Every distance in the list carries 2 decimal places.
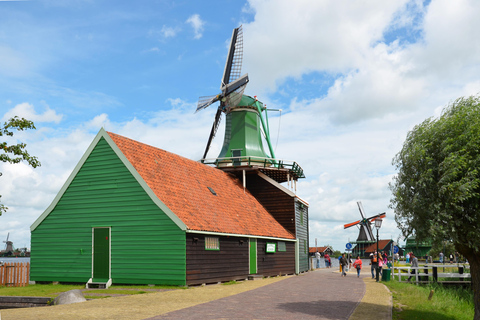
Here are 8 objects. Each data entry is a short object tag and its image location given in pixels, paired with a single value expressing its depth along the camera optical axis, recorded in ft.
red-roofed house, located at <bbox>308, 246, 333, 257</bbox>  367.04
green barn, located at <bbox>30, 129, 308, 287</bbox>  66.74
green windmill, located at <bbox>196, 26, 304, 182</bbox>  122.93
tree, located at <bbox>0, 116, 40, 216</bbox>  64.49
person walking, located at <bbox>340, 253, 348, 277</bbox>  99.59
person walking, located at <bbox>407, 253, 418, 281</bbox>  89.95
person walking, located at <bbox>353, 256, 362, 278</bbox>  96.17
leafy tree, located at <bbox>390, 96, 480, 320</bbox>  41.04
